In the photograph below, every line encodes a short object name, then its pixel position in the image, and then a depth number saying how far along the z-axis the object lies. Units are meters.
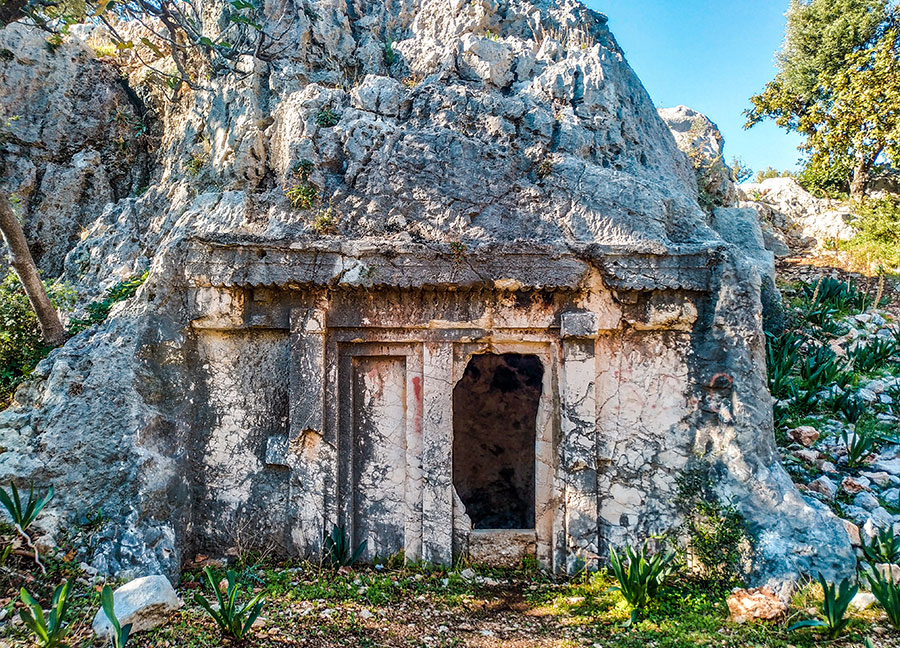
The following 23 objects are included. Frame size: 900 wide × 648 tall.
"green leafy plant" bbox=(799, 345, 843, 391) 7.31
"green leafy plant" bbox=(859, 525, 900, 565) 4.75
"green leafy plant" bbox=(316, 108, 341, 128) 6.43
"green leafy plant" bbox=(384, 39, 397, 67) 7.64
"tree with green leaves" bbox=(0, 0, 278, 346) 6.30
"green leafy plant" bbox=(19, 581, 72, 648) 3.27
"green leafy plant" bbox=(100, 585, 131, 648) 3.25
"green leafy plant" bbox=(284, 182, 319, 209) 5.95
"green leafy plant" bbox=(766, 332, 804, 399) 7.35
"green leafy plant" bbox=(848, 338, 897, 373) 7.79
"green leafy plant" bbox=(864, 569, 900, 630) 3.96
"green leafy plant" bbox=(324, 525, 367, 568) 5.25
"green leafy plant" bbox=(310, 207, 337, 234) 5.73
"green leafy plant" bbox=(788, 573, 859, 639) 3.90
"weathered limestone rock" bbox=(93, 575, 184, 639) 3.69
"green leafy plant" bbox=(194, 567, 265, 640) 3.71
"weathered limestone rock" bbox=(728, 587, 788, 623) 4.23
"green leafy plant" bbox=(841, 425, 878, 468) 6.11
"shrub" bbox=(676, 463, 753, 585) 4.94
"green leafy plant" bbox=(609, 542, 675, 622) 4.61
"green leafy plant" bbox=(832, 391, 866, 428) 6.85
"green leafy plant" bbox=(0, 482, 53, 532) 4.33
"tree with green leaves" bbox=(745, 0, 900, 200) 11.39
